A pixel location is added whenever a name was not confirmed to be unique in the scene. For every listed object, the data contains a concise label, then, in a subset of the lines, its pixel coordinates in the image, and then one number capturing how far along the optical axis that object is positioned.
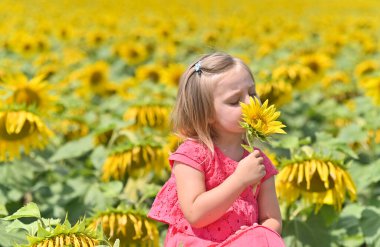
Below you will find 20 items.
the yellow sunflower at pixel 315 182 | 3.66
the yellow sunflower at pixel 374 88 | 6.11
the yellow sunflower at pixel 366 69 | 8.36
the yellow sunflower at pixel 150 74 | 8.59
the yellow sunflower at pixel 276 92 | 6.08
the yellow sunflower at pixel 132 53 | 10.20
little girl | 2.81
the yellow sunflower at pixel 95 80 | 8.25
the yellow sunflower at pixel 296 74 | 6.92
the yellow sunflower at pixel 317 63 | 8.21
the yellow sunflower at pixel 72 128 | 5.87
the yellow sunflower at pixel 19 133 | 4.42
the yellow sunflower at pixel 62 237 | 2.50
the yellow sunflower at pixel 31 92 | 5.36
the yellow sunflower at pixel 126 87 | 7.45
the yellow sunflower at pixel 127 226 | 3.49
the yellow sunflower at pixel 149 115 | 5.47
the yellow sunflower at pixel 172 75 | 7.73
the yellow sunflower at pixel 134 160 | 4.37
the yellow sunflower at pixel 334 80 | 8.21
